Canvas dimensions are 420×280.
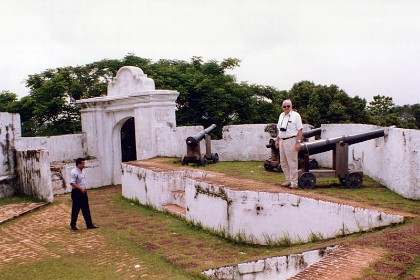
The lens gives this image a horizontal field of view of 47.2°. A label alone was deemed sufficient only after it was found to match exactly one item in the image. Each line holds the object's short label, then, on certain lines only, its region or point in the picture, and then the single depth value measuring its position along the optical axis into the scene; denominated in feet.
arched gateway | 48.32
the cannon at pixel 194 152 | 43.45
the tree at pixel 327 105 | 78.84
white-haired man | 27.55
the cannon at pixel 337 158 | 29.39
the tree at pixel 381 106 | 104.73
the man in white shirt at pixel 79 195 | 30.22
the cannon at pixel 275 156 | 39.45
